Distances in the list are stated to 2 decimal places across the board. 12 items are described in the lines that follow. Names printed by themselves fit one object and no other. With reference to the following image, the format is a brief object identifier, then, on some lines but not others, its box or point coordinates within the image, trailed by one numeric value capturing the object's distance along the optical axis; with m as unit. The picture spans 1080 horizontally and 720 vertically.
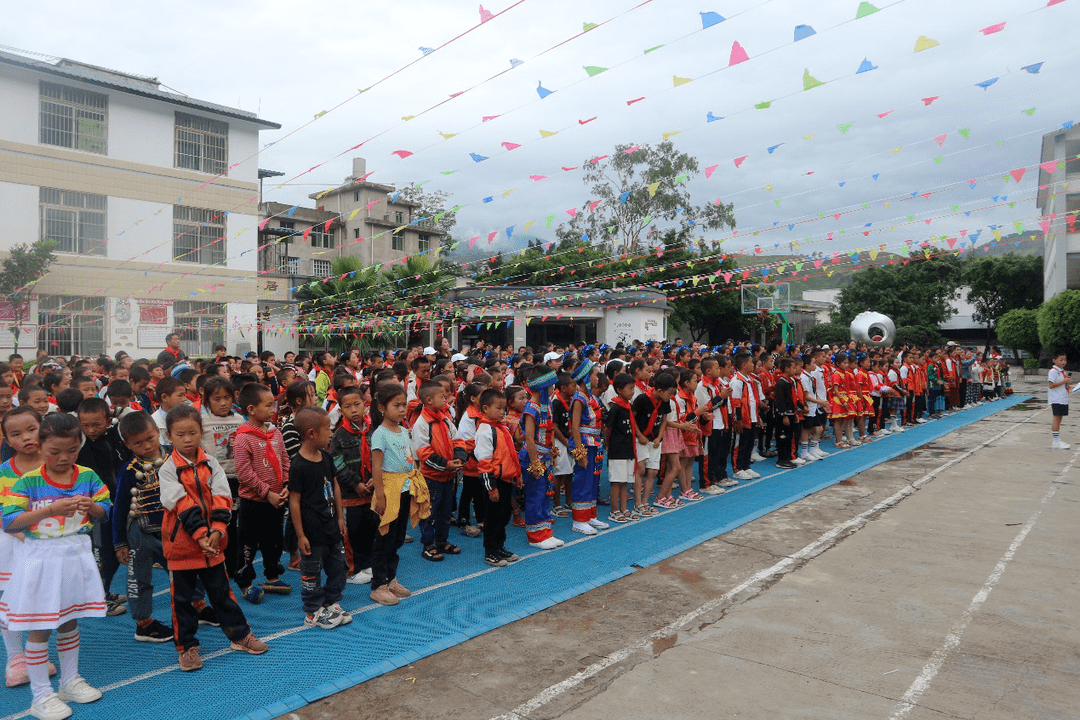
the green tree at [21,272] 14.96
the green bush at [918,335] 38.56
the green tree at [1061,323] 26.42
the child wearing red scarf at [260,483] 4.53
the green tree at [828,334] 37.03
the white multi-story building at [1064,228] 32.41
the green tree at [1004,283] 42.19
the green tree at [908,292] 41.28
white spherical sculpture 28.08
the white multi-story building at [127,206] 16.06
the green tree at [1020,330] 31.41
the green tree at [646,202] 33.62
